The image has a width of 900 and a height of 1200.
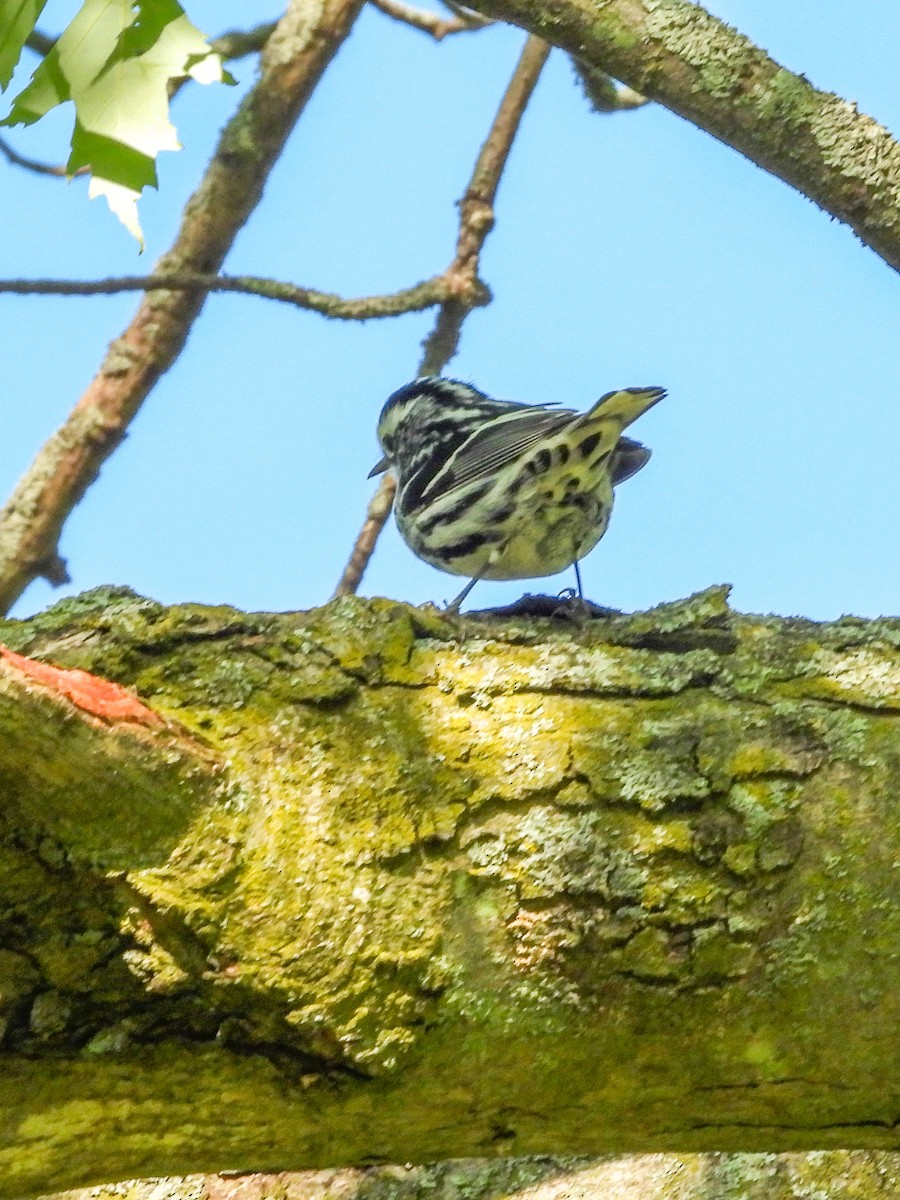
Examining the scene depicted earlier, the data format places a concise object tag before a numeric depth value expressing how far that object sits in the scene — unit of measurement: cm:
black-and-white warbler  885
